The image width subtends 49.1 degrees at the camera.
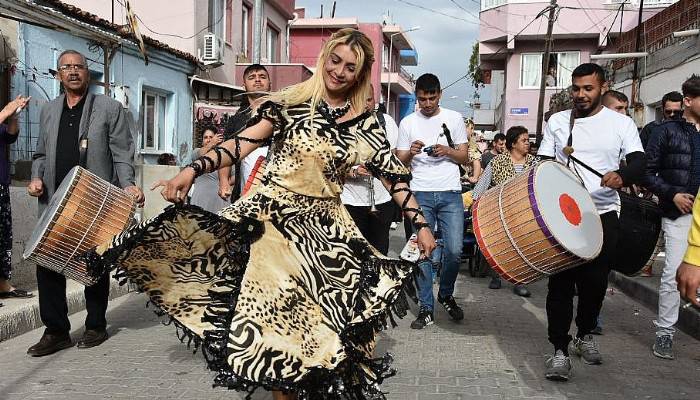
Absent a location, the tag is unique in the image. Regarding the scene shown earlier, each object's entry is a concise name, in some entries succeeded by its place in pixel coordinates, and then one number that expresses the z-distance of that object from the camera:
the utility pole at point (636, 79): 19.11
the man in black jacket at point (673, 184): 5.78
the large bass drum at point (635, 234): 5.45
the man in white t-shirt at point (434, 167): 6.63
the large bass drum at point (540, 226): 4.72
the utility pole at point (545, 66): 27.08
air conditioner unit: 17.67
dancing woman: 3.14
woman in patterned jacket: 8.59
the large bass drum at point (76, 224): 4.85
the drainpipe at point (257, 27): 18.59
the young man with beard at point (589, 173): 5.07
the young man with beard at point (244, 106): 6.55
